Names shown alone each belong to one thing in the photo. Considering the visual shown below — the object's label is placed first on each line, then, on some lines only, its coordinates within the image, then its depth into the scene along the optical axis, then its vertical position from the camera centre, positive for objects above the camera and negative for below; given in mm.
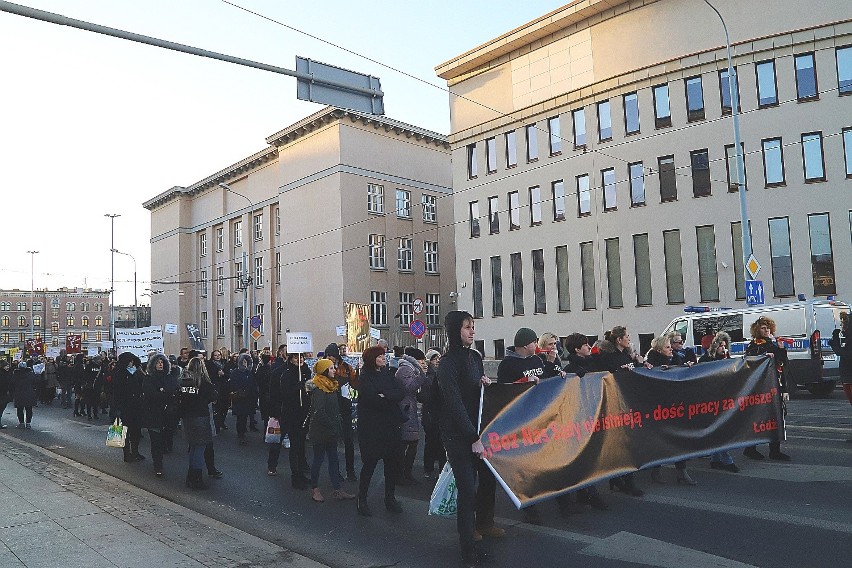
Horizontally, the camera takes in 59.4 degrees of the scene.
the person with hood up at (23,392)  18984 -962
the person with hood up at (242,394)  15141 -995
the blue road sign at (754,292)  21719 +992
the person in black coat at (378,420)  7926 -855
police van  18547 -158
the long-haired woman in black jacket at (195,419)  9961 -952
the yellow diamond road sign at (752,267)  21812 +1723
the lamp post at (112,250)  67656 +9107
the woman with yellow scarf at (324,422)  8992 -956
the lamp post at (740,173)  23344 +4878
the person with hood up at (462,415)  6121 -649
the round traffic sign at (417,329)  28933 +391
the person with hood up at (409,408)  9508 -910
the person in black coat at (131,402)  12281 -868
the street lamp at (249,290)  55609 +4253
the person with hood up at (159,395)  10695 -661
